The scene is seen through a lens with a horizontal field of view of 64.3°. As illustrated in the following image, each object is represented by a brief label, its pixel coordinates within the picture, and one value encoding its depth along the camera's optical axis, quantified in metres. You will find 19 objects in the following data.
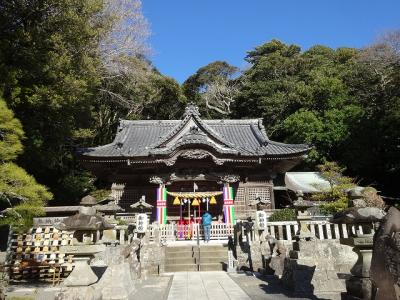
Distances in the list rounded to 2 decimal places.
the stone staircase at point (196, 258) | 11.96
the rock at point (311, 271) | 7.05
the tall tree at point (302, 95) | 27.02
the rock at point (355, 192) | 5.88
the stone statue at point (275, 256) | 9.86
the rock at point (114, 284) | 6.71
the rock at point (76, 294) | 5.58
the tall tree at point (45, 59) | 10.05
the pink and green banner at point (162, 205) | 17.20
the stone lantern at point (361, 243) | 5.12
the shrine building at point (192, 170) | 17.45
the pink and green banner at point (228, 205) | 17.17
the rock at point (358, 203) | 5.73
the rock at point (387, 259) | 4.05
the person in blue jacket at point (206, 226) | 14.53
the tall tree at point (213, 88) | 43.16
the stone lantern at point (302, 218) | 8.16
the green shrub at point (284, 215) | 13.55
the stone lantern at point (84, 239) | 5.85
